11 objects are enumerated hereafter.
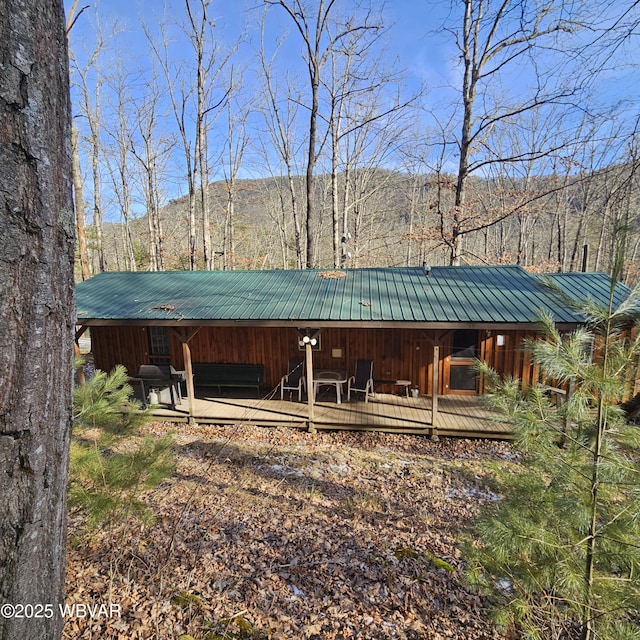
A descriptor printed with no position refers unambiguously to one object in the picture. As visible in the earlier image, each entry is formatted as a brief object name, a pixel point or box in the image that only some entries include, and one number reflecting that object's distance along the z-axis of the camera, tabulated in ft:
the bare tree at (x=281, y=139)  58.06
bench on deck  29.01
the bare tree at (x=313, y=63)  44.70
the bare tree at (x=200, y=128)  49.78
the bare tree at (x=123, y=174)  65.51
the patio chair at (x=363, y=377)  27.71
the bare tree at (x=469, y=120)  39.83
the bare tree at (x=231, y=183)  68.49
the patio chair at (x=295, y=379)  28.66
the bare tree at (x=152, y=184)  63.10
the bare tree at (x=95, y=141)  56.88
